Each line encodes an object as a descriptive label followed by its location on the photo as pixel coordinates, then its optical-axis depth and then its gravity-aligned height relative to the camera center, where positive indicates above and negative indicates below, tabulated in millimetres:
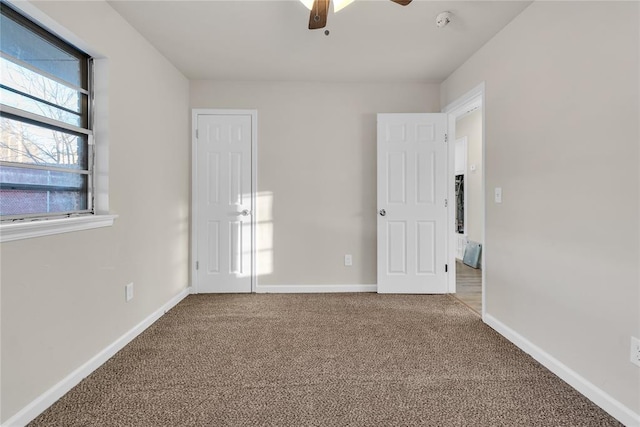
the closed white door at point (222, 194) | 3383 +193
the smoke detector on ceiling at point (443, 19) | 2152 +1396
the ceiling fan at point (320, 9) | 1551 +1075
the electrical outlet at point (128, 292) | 2232 -599
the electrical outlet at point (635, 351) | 1408 -644
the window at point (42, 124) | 1478 +481
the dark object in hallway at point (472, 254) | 4625 -657
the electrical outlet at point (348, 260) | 3461 -548
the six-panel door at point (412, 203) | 3326 +100
